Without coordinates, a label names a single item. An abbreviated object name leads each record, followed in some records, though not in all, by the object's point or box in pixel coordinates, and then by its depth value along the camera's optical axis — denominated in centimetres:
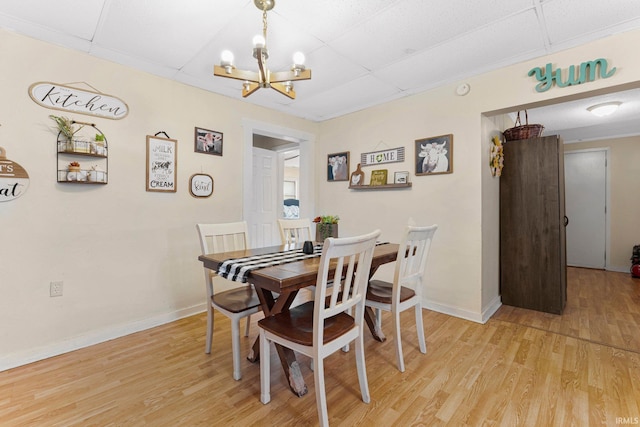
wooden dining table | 149
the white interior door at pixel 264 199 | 424
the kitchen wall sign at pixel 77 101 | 214
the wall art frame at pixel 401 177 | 329
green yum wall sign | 215
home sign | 336
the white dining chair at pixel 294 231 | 273
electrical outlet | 220
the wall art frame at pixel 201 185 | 296
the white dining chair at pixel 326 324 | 141
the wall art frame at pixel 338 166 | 388
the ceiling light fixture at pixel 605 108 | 336
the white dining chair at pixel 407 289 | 197
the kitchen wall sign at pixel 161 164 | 268
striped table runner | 164
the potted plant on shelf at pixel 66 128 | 218
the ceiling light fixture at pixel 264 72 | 178
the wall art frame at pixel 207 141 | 299
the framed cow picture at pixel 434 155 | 296
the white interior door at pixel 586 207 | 477
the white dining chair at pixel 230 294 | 186
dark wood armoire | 293
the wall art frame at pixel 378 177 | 347
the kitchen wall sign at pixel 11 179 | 198
